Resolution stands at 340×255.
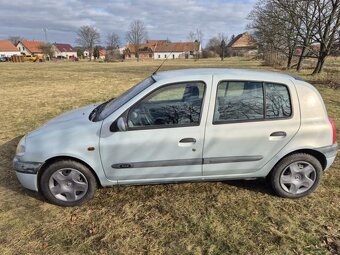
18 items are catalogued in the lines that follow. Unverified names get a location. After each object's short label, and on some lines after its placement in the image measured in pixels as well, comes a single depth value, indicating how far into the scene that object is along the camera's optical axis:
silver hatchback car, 3.68
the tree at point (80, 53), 91.81
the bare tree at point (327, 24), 17.86
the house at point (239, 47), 83.56
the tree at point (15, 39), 103.28
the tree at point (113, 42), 87.44
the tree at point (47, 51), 82.88
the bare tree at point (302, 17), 19.20
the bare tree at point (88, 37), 82.81
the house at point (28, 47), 97.18
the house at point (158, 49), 97.44
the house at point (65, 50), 104.53
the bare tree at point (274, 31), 22.12
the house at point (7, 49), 91.19
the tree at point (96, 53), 79.81
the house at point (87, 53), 90.69
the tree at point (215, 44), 87.69
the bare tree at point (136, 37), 84.13
